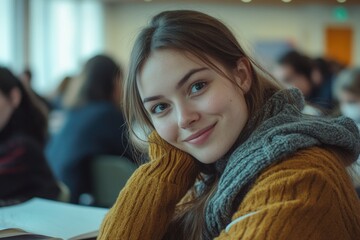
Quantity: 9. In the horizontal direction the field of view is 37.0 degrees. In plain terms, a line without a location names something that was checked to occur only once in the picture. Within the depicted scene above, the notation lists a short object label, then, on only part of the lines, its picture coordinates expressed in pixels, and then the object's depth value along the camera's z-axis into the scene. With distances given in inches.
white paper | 43.9
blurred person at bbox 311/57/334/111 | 159.0
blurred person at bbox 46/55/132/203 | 100.9
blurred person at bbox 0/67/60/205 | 69.6
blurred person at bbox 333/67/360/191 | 126.1
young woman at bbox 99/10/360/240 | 30.4
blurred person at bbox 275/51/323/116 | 141.8
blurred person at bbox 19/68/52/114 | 164.9
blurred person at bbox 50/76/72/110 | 191.9
